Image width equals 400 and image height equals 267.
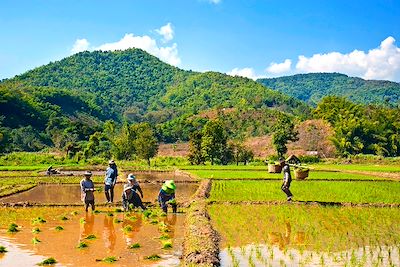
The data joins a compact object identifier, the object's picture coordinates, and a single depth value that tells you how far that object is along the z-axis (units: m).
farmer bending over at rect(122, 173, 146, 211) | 16.53
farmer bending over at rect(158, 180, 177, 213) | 16.30
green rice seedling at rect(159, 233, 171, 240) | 11.70
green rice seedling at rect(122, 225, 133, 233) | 12.72
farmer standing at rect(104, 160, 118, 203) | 18.72
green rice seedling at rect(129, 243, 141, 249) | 10.60
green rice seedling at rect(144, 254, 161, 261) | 9.61
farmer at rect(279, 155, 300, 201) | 18.69
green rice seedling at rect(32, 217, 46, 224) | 14.17
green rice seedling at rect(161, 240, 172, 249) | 10.66
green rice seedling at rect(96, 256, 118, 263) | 9.30
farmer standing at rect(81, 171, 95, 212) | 16.62
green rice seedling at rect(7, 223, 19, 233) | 12.60
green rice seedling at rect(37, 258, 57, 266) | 9.16
